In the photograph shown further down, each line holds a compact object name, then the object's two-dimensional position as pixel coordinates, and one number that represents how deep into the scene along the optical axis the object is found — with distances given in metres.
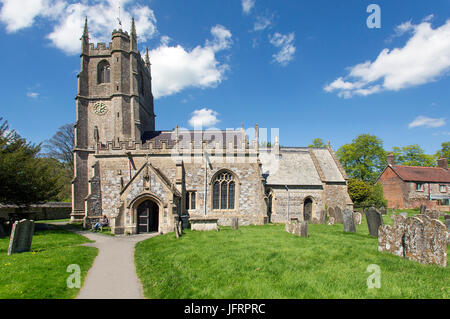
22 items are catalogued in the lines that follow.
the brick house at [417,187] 35.31
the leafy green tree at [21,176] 15.34
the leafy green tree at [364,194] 30.00
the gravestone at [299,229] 12.31
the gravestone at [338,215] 19.69
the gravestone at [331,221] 19.22
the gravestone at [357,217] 18.20
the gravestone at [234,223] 16.60
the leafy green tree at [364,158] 42.66
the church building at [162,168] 16.95
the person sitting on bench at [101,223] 18.03
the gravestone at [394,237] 8.05
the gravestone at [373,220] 11.68
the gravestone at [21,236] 10.00
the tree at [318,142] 48.33
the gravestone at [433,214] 14.97
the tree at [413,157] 47.91
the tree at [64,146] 39.79
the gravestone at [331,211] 21.01
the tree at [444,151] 48.19
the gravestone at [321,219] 19.95
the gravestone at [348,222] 13.84
